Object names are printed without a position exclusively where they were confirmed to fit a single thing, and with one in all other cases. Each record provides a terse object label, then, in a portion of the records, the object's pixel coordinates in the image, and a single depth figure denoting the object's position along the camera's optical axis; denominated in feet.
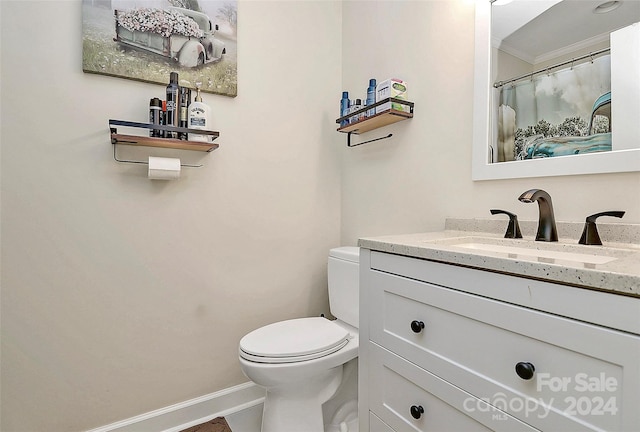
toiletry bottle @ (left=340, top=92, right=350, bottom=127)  5.83
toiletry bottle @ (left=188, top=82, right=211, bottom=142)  4.83
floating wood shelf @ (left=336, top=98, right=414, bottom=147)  4.94
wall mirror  3.04
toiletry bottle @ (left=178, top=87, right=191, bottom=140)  4.82
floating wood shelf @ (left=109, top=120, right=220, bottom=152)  4.39
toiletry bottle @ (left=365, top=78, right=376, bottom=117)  5.25
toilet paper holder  4.73
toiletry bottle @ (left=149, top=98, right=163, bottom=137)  4.66
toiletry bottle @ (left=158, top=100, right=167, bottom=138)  4.69
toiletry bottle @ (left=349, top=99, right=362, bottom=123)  5.63
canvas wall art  4.56
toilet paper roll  4.60
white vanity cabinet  1.83
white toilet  4.20
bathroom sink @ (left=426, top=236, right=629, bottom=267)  2.46
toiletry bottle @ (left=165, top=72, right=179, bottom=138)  4.72
